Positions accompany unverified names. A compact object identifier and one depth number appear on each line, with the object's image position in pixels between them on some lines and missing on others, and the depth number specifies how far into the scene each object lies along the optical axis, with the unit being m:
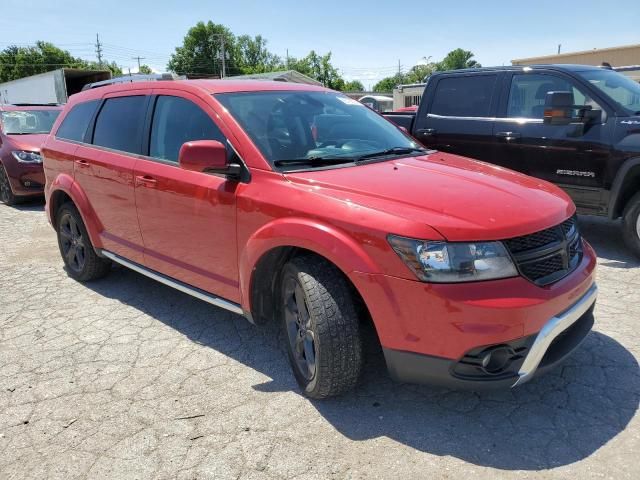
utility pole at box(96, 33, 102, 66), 83.81
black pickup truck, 5.02
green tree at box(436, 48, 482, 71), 103.25
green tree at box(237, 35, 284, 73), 91.94
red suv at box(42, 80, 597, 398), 2.33
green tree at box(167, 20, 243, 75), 74.25
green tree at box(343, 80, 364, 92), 77.66
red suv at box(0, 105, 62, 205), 8.73
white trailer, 20.14
